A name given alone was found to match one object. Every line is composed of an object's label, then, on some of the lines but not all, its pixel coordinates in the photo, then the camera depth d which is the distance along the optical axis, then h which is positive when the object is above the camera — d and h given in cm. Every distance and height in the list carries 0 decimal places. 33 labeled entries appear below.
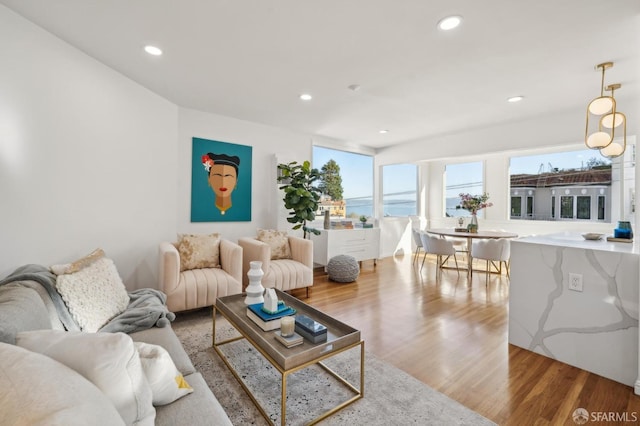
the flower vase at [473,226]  494 -21
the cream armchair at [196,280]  275 -71
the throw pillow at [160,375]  111 -65
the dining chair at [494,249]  432 -54
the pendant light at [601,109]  266 +102
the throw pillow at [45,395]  59 -42
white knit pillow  170 -54
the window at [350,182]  548 +66
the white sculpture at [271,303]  192 -62
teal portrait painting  400 +44
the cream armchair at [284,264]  339 -67
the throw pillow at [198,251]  322 -46
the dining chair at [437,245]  454 -52
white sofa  61 -44
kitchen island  199 -68
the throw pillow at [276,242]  390 -41
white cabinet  488 -56
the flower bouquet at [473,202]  508 +21
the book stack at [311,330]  171 -72
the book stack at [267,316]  185 -70
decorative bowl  261 -19
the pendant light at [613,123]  285 +93
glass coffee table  153 -78
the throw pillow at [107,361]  87 -47
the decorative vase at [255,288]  223 -60
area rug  164 -117
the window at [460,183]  671 +76
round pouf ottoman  442 -89
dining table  460 -34
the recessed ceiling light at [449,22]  200 +138
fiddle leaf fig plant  423 +28
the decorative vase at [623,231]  243 -13
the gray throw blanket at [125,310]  164 -69
